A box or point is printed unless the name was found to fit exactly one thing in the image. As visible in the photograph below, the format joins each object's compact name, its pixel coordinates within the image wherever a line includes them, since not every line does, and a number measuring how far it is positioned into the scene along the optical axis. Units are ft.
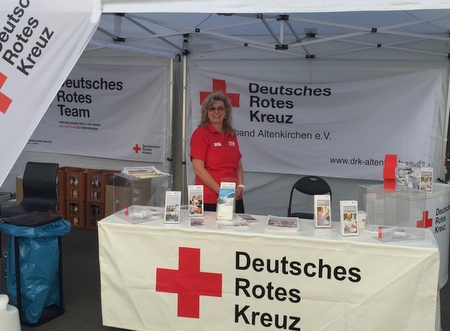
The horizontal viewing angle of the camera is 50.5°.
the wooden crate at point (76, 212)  15.57
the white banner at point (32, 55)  6.48
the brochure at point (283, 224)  7.74
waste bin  8.66
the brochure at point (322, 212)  7.88
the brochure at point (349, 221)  7.46
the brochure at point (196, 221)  8.03
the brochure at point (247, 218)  8.35
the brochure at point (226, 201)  8.20
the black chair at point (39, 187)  12.14
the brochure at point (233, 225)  7.87
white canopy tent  11.26
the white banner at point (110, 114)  15.33
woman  9.32
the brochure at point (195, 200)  8.27
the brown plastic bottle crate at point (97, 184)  15.26
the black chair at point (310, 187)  11.77
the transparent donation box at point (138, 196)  8.52
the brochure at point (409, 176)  9.51
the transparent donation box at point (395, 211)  7.67
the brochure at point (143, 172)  8.67
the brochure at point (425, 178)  9.77
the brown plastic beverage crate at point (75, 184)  15.47
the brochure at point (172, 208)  8.09
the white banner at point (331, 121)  12.96
